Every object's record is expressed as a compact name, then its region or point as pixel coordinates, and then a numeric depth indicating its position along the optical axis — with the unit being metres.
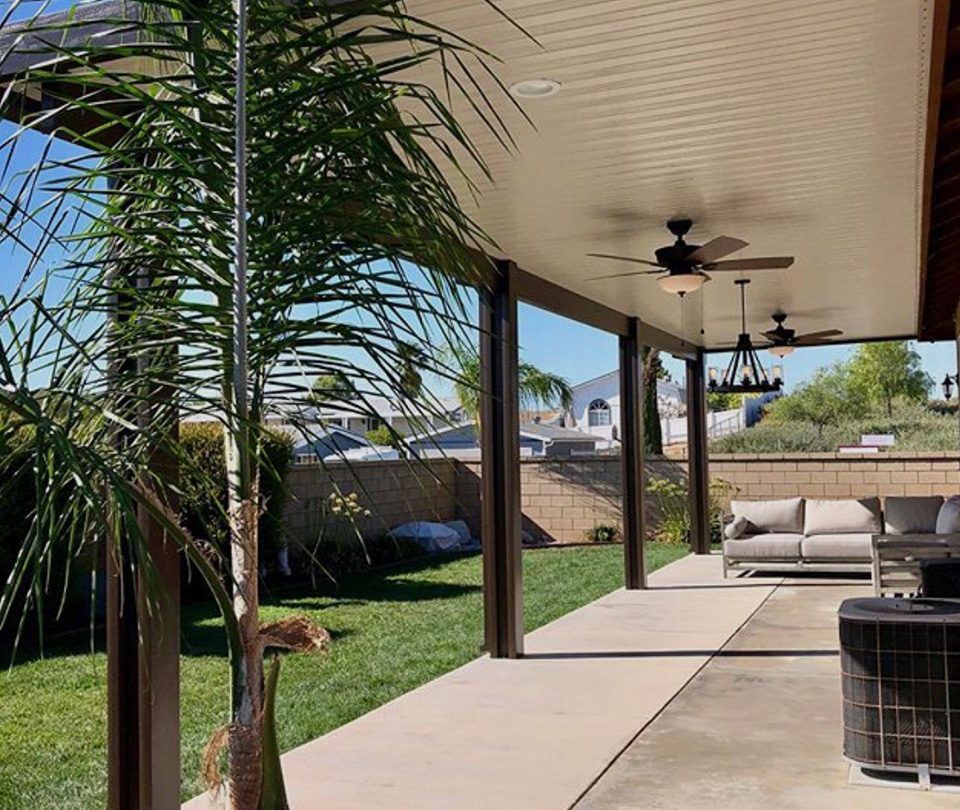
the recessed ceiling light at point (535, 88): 3.65
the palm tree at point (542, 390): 15.73
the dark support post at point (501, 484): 6.57
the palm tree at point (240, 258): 1.95
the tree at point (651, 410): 17.14
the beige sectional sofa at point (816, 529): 9.91
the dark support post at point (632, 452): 9.60
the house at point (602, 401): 33.15
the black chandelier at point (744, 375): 9.54
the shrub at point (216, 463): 7.81
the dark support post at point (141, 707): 3.10
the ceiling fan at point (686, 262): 5.82
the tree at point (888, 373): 26.98
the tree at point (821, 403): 24.36
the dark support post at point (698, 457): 12.38
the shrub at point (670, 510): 13.95
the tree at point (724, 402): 32.81
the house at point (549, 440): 21.94
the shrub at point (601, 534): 14.20
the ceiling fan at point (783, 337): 9.75
